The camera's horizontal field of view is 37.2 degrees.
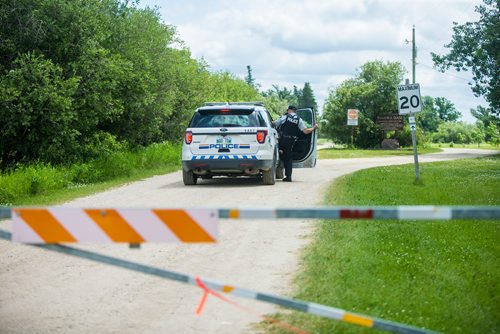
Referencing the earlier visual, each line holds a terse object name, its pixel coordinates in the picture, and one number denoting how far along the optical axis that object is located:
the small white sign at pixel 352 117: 63.13
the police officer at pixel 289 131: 19.56
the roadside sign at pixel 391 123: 63.56
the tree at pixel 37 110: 19.72
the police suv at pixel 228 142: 17.80
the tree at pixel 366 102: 66.81
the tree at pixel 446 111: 189.75
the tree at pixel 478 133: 110.78
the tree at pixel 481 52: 41.72
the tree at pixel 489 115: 45.22
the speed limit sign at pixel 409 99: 19.38
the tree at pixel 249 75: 175.62
